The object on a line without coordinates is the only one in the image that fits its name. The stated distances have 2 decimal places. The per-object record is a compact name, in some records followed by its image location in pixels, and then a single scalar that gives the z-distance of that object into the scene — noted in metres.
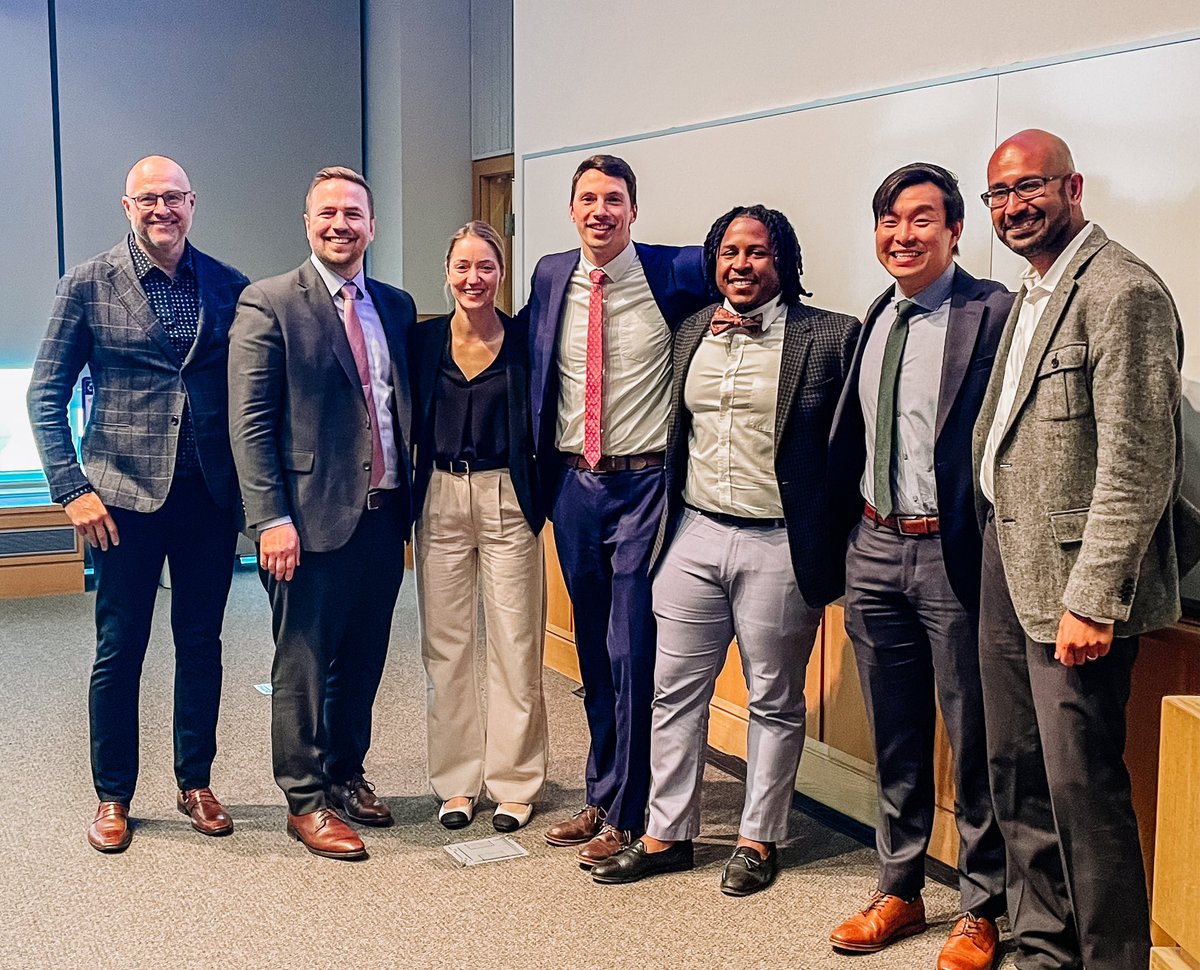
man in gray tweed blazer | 2.29
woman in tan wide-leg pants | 3.47
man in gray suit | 3.28
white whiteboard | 2.78
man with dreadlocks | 3.00
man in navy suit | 3.33
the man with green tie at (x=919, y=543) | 2.70
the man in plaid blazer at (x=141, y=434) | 3.35
